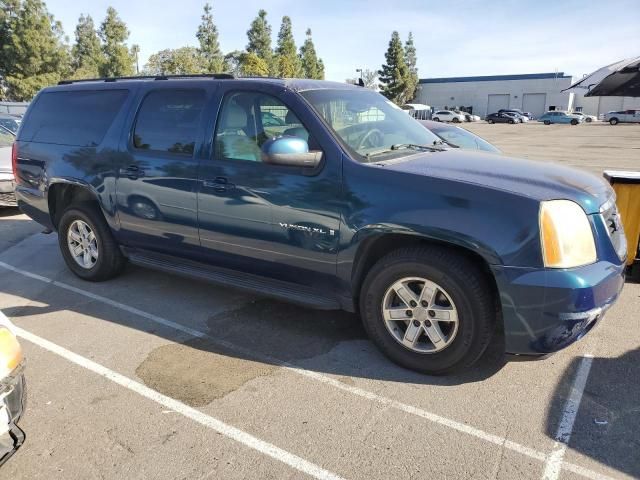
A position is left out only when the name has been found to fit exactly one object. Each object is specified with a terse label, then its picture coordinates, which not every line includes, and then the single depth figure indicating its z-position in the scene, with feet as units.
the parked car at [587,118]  177.37
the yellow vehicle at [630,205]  16.40
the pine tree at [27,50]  111.24
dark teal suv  9.74
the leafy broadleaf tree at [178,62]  140.77
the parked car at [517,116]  187.01
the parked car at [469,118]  204.95
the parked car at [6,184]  28.30
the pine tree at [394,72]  234.99
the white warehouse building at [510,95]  246.27
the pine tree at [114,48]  149.89
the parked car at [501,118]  186.40
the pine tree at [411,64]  252.01
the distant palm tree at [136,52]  174.21
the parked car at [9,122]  36.61
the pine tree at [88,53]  162.61
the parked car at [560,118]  172.14
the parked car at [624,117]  161.99
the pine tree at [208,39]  172.76
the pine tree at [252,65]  115.79
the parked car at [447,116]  189.96
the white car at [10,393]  7.58
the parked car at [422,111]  178.91
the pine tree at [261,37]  171.53
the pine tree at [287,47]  173.71
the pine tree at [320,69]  222.11
